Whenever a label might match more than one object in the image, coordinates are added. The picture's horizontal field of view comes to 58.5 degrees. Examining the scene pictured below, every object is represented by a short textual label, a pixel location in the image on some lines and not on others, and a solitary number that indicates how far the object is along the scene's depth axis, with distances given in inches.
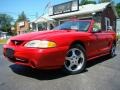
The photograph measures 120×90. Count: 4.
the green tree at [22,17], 1781.1
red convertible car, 87.5
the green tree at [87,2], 1042.6
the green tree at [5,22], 1494.0
